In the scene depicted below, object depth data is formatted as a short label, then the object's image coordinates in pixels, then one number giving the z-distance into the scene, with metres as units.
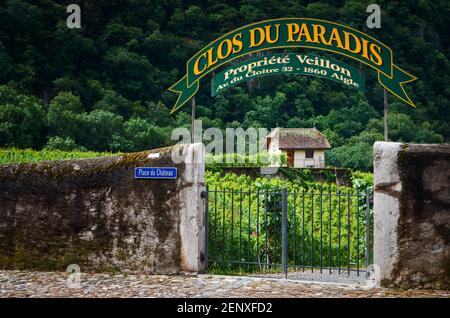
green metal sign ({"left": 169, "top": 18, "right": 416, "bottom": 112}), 11.56
